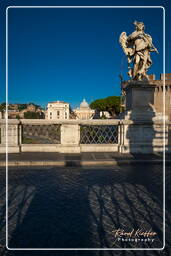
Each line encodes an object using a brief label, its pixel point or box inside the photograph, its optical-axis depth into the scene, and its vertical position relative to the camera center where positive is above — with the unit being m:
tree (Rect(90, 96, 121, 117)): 65.88 +7.03
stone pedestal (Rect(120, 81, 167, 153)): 9.89 +0.11
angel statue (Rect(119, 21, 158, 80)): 10.01 +3.78
